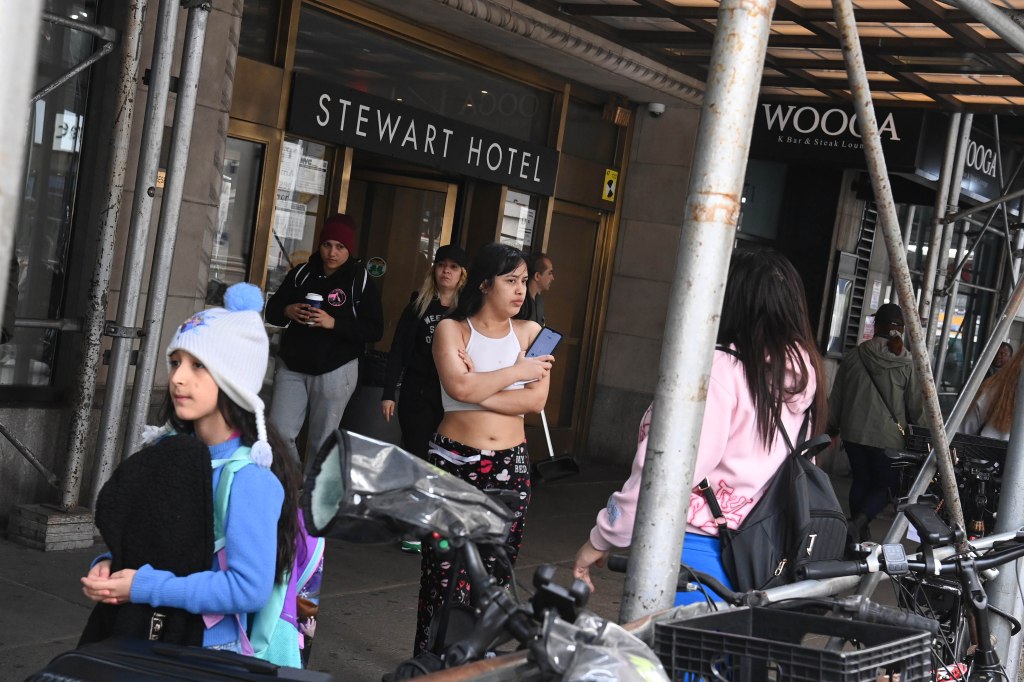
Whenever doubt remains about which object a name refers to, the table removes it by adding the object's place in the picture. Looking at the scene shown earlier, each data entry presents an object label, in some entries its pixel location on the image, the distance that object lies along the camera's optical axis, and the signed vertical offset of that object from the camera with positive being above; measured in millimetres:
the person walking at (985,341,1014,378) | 14305 -123
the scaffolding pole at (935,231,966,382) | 13438 +100
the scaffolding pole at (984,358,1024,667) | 4598 -642
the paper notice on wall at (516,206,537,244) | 9883 +411
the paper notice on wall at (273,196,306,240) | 7727 +118
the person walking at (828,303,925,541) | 8445 -576
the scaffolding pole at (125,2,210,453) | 5773 -24
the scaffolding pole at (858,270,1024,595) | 4223 -188
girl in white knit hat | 2409 -525
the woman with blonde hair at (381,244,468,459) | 6381 -608
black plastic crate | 2034 -599
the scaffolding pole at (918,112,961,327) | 10906 +1025
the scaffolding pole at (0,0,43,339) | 1110 +96
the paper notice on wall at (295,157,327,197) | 7828 +422
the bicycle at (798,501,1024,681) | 3057 -616
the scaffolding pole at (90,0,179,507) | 5734 -132
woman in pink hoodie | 3037 -241
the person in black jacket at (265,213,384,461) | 6809 -496
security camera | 10711 +1619
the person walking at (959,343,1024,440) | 6641 -342
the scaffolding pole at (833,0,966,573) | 2877 +305
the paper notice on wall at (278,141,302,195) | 7656 +455
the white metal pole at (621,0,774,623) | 2379 +3
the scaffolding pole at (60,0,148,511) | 5828 -228
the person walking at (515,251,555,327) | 7992 +0
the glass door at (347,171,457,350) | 9453 +264
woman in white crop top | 4453 -444
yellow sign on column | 10719 +901
